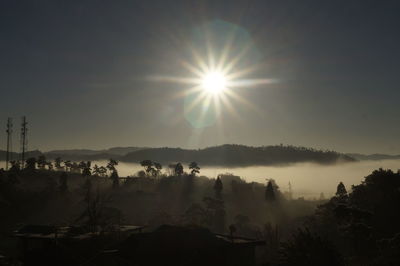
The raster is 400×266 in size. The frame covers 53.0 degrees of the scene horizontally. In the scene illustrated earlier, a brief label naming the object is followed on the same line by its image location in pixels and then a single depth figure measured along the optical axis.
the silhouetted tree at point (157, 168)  166.68
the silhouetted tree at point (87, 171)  141.62
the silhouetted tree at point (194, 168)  147.75
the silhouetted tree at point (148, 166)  165.50
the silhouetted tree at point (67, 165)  185.44
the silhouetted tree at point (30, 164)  148.25
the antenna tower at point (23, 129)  145.75
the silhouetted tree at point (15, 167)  135.38
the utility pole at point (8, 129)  147.25
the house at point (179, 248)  38.66
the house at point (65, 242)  44.03
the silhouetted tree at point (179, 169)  149.75
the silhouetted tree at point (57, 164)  181.88
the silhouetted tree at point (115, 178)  144.24
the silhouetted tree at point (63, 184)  124.62
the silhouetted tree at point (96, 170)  164.80
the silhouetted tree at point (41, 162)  161.75
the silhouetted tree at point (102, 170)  167.49
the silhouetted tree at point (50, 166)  174.05
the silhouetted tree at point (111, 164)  156.25
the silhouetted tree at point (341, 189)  100.90
